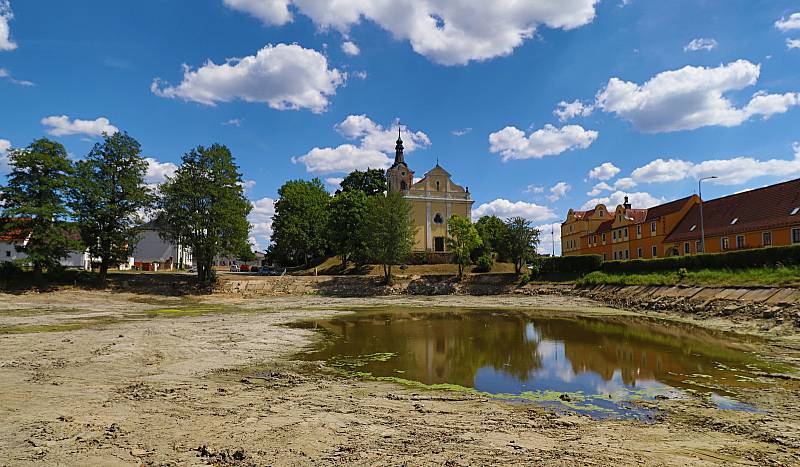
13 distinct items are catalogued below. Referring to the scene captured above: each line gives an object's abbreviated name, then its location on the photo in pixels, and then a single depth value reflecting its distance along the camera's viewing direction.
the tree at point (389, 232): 49.28
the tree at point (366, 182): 79.44
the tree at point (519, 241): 49.34
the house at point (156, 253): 79.38
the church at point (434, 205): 66.50
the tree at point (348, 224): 56.97
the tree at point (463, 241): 50.52
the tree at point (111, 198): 42.78
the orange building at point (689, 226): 38.81
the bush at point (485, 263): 54.38
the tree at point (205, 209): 44.16
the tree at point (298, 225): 65.19
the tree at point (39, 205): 38.16
